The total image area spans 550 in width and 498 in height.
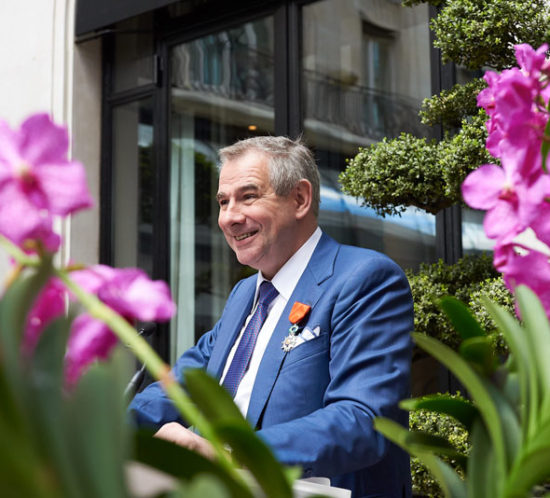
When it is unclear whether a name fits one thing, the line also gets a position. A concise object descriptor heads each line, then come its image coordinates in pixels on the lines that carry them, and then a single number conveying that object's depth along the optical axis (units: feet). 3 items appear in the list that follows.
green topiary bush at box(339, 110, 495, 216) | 11.48
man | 5.65
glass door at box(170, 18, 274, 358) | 18.04
